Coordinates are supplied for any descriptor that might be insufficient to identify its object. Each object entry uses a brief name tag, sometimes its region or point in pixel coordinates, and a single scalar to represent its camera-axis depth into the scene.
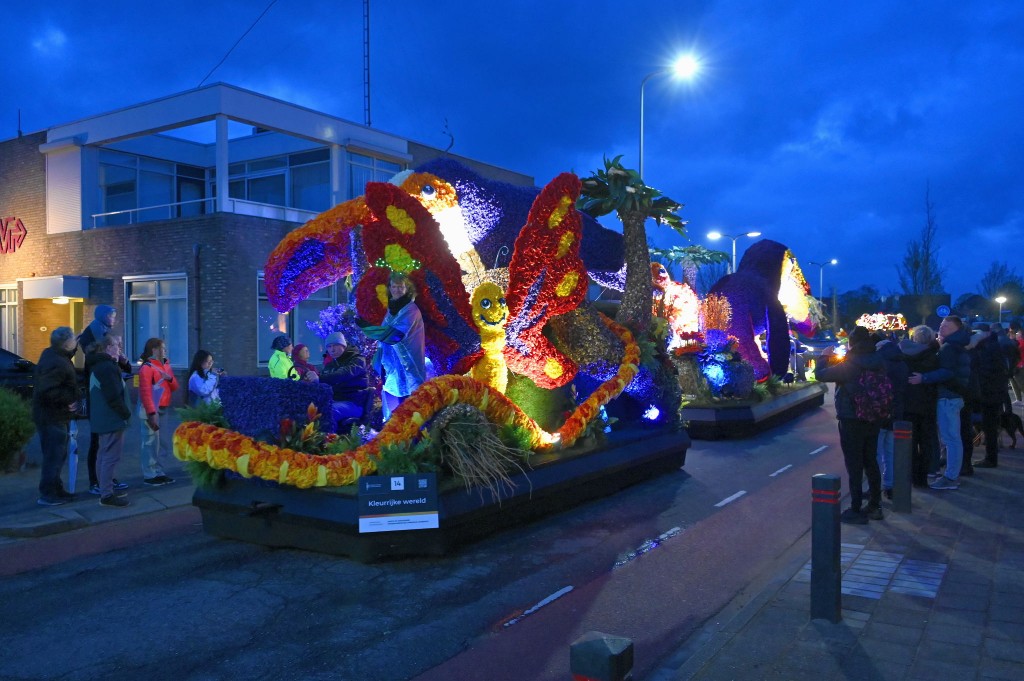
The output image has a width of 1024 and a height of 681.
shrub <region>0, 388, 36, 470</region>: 9.96
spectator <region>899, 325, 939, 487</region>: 9.06
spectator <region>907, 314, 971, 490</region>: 9.05
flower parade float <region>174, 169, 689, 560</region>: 6.40
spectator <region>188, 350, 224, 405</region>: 9.68
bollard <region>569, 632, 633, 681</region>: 2.73
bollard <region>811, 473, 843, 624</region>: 4.89
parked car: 14.08
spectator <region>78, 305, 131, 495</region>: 9.06
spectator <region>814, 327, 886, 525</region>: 7.47
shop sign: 22.19
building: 17.67
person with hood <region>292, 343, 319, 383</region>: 8.80
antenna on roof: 24.23
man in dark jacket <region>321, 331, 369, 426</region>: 8.35
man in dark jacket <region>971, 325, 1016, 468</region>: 10.17
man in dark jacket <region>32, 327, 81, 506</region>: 8.46
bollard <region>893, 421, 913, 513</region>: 7.88
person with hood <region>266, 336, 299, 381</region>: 9.46
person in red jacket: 9.33
